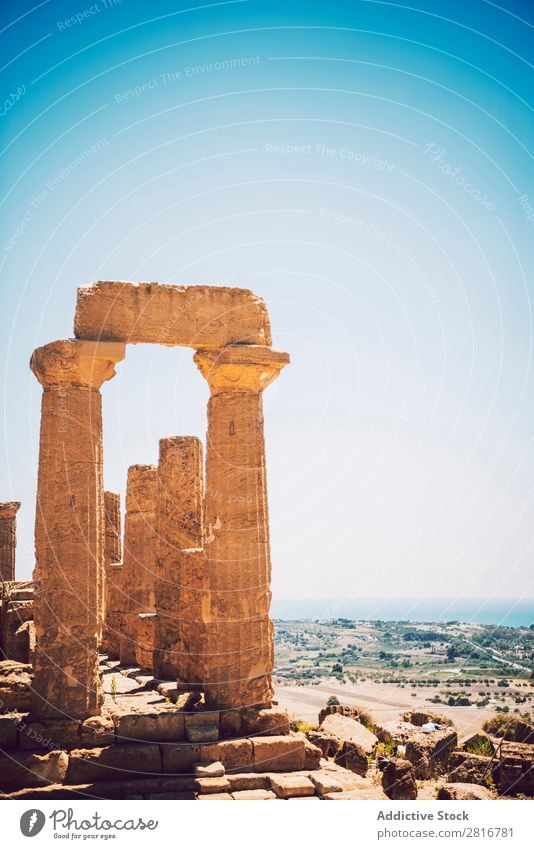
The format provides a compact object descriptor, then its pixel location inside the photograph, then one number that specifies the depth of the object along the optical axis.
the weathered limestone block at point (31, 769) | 12.50
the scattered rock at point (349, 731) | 17.17
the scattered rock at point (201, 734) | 13.77
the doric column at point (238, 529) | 14.70
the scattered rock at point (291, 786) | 12.62
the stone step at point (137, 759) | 12.67
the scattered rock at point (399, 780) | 13.44
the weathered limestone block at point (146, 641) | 19.25
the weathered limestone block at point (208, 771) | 13.02
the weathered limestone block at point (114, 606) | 21.34
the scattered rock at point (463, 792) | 12.71
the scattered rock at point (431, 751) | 15.80
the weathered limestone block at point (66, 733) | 13.19
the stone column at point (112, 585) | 21.52
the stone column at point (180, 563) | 16.83
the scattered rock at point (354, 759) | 15.30
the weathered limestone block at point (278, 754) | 13.73
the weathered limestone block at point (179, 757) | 13.36
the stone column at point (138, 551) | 20.66
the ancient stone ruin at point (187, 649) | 13.09
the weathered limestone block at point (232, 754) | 13.53
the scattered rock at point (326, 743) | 16.12
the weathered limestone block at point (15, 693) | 14.41
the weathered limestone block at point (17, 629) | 18.30
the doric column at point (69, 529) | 13.79
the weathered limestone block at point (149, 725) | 13.70
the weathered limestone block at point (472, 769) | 14.32
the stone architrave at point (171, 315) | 14.80
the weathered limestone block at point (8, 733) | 13.03
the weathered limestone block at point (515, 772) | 14.00
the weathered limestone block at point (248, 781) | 12.96
